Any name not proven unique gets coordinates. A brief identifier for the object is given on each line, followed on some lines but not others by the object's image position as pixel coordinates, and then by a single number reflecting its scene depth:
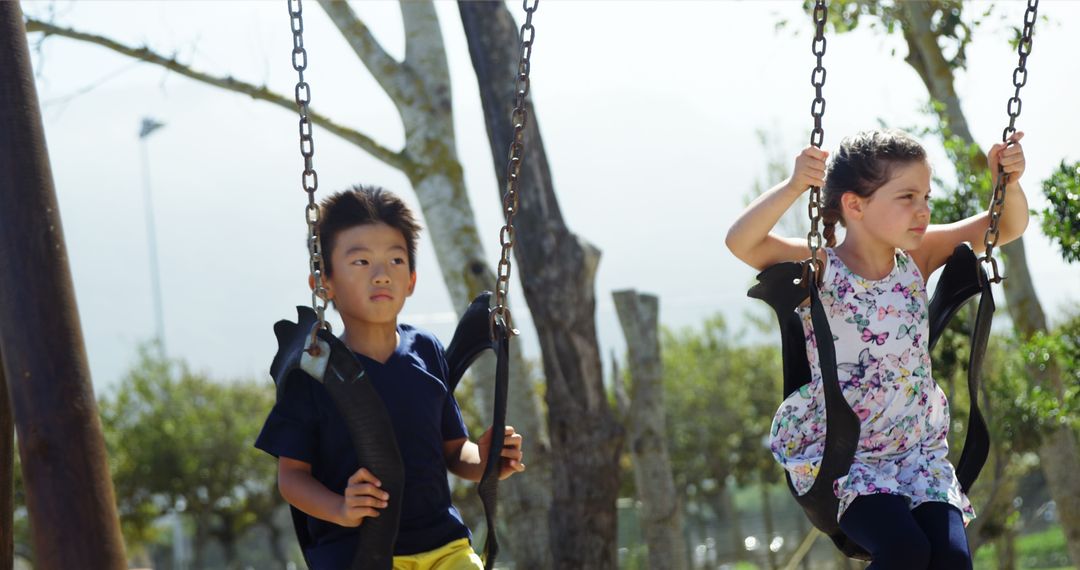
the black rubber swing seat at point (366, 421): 2.92
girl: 3.19
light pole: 28.17
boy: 3.12
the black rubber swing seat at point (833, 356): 3.08
